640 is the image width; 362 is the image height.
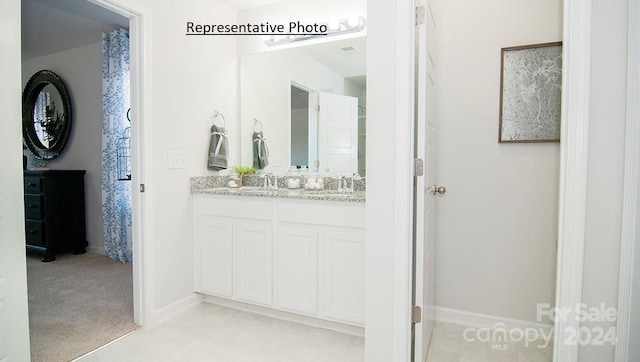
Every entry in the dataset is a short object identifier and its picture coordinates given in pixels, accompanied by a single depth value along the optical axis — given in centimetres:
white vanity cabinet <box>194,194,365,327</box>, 215
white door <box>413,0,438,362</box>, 160
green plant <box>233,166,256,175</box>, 309
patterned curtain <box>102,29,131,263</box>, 380
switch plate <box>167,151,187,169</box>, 247
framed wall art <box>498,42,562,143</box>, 215
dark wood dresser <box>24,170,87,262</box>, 378
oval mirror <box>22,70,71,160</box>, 431
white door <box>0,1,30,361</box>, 152
